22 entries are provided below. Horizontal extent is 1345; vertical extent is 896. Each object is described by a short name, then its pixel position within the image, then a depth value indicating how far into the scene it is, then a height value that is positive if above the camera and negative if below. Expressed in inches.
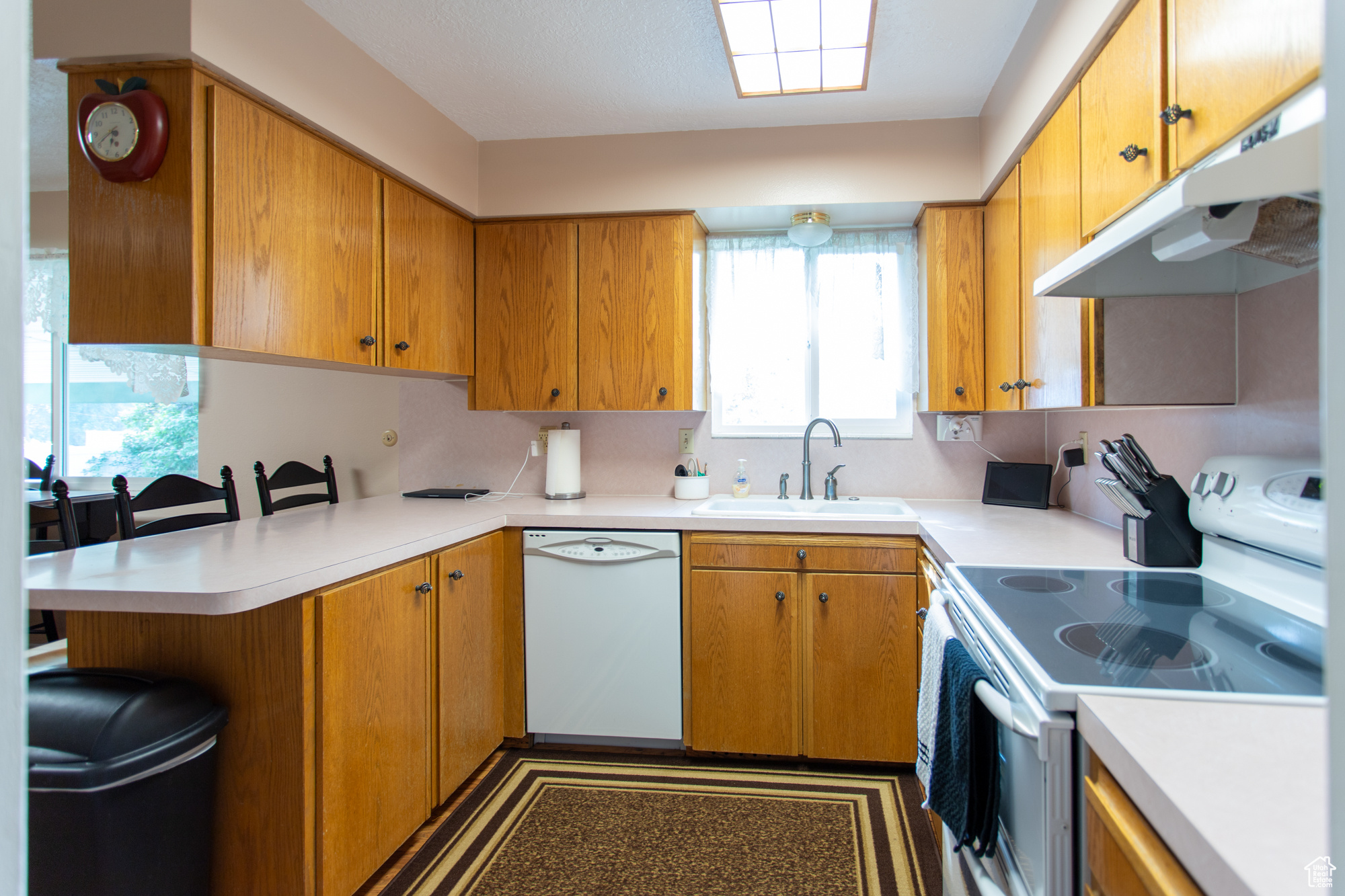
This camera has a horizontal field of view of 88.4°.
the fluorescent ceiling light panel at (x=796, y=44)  71.0 +45.3
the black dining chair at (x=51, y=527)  80.0 -11.4
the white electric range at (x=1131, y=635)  35.0 -11.8
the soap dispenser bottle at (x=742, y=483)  113.4 -6.0
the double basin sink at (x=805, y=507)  103.6 -9.4
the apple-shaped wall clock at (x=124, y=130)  61.9 +28.7
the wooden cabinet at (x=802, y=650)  89.7 -27.0
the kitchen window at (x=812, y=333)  113.0 +18.9
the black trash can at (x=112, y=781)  47.3 -23.5
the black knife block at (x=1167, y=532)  60.6 -7.6
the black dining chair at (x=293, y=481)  98.3 -5.0
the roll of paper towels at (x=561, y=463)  112.4 -2.5
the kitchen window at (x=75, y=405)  137.3 +8.9
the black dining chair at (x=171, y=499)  74.7 -5.9
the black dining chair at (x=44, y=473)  133.1 -4.6
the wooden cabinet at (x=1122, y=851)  25.2 -16.2
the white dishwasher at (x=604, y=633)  94.7 -25.7
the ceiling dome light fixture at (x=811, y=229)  103.9 +33.0
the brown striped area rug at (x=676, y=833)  69.8 -43.5
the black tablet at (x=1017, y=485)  100.0 -5.9
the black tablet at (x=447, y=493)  114.8 -7.5
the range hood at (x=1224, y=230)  19.3 +12.8
